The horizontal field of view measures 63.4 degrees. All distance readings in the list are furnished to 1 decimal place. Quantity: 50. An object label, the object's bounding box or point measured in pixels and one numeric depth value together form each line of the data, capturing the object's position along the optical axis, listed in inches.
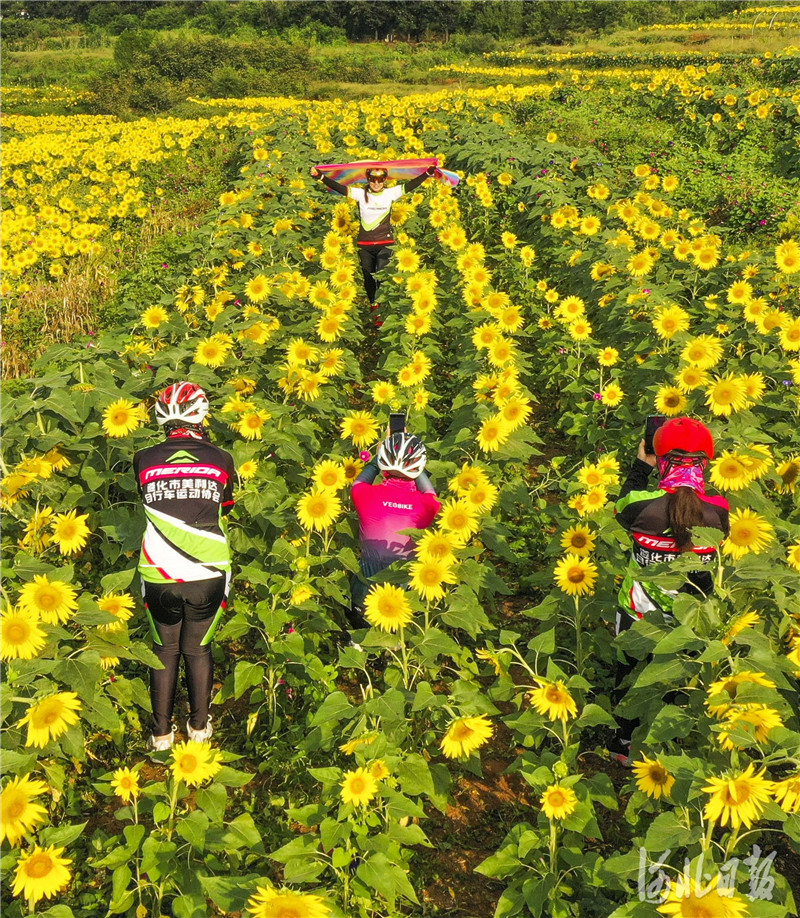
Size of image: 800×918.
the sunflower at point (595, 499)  173.5
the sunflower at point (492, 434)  194.2
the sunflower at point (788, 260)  273.7
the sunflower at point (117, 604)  137.9
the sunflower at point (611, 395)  246.2
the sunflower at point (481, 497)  170.7
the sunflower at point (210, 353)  230.5
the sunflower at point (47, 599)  126.9
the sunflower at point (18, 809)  100.7
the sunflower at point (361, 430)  203.2
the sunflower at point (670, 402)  195.4
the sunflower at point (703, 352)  222.7
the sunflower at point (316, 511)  166.4
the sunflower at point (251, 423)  196.5
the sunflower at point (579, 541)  157.4
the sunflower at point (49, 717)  113.0
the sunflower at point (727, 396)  192.7
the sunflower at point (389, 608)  131.9
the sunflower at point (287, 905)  86.0
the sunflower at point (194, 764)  113.7
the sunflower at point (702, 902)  80.9
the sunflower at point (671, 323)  250.2
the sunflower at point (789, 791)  88.1
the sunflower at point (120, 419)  179.9
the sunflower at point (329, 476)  177.2
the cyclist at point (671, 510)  131.1
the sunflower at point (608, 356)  253.6
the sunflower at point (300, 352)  237.0
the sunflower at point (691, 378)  207.9
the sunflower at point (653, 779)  109.1
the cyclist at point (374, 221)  367.9
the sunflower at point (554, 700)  120.3
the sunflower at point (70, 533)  157.8
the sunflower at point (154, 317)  260.4
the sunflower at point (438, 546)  136.0
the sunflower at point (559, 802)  110.0
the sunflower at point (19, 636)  120.9
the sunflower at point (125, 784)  112.9
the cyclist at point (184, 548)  145.9
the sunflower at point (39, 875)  99.9
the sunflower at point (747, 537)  130.0
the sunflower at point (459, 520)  152.6
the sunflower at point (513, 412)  197.9
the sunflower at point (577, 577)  152.0
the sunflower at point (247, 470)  187.5
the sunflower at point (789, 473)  173.5
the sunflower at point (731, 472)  154.1
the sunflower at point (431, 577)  134.6
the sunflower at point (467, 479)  173.6
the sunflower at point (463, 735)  118.0
